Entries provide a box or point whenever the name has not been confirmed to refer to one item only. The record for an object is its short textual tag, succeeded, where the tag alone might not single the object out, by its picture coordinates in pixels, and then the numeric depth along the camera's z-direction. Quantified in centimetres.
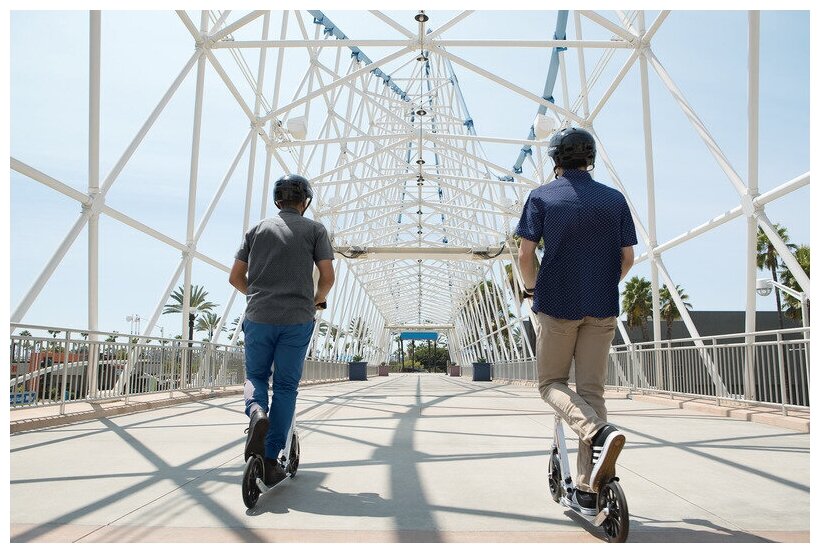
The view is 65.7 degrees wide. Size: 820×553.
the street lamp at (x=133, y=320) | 4866
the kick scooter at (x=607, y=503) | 221
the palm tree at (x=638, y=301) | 4228
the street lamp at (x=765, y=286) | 1290
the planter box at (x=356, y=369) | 3553
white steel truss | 818
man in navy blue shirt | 268
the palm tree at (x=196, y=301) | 5434
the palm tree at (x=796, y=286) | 3438
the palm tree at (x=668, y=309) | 4031
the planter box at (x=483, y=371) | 3781
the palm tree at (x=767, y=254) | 3531
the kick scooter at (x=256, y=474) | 275
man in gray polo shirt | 327
